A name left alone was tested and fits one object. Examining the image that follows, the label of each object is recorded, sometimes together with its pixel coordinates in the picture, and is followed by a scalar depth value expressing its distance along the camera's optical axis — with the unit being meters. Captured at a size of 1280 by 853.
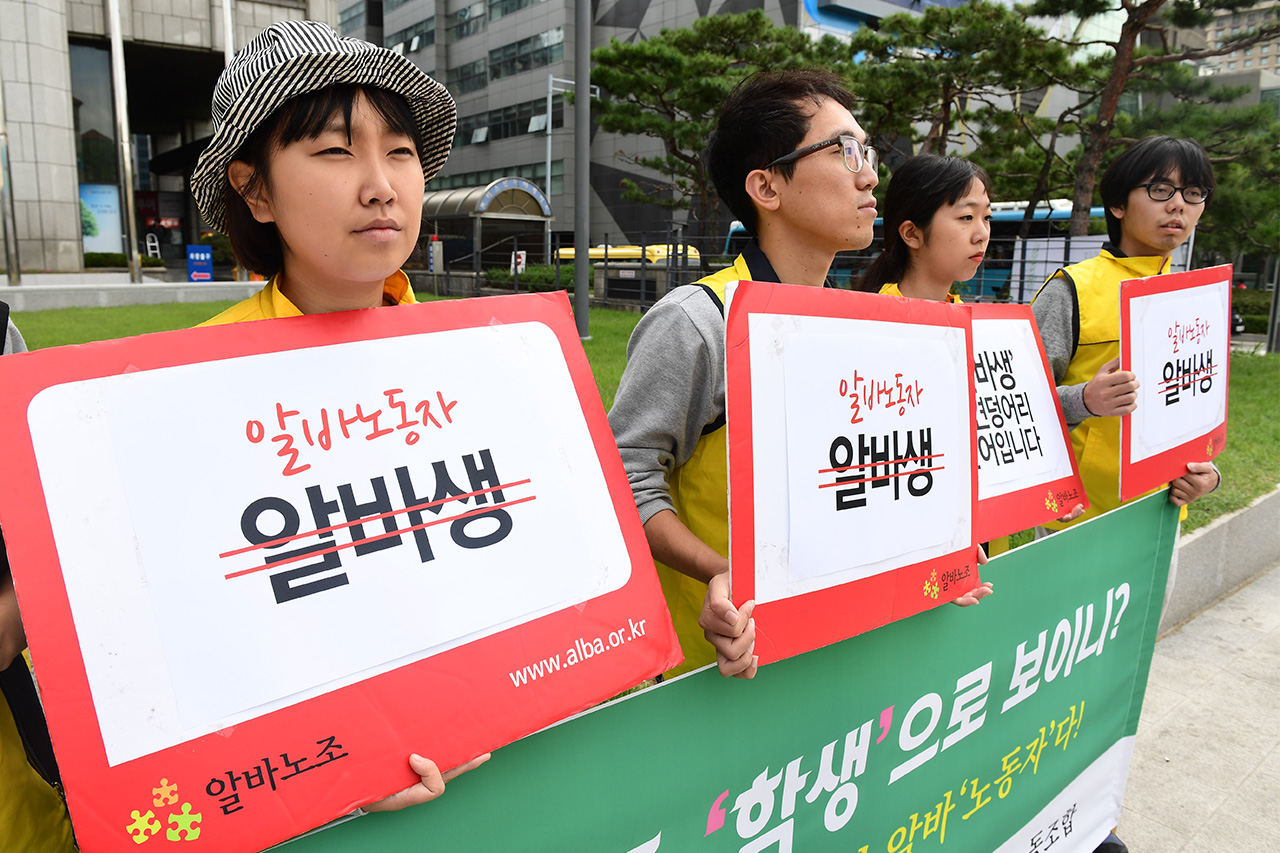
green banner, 1.03
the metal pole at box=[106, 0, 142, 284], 16.58
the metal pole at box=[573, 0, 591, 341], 9.01
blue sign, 19.23
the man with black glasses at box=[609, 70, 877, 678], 1.38
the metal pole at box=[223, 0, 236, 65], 17.92
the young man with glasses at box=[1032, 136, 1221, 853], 2.17
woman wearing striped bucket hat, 1.02
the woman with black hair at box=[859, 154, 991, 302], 2.23
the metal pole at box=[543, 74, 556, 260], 24.39
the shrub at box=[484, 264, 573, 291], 17.73
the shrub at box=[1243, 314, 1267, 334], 19.78
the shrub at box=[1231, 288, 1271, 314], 20.92
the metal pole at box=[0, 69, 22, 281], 14.65
